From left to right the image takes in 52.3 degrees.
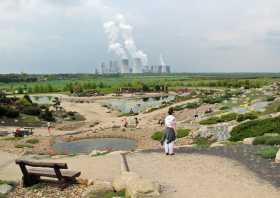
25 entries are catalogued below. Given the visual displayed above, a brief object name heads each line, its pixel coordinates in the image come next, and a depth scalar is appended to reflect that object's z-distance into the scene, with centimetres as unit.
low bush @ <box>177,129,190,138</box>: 2153
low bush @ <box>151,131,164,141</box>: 2254
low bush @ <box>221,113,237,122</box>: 2581
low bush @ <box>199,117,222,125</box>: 2604
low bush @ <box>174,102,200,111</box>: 4099
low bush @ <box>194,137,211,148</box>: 1831
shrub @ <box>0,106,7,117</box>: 3658
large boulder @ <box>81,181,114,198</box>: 833
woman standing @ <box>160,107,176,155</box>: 1124
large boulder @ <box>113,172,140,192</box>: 812
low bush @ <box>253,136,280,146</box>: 1249
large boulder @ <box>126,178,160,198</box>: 759
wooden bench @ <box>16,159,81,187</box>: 877
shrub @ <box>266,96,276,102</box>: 3643
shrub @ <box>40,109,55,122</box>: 3871
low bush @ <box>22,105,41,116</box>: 3969
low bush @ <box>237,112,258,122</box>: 2314
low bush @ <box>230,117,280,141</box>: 1593
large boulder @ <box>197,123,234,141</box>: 1810
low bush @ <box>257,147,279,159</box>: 1051
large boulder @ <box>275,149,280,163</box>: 988
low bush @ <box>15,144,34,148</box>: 2135
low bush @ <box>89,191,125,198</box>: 795
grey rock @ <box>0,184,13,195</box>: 885
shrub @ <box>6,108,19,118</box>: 3665
